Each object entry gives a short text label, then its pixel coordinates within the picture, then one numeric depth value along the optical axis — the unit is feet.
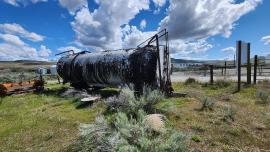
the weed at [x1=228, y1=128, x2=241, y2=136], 9.03
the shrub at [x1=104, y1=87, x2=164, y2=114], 10.62
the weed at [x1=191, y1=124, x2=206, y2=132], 9.40
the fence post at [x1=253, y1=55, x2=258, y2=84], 21.18
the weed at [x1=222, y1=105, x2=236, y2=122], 10.45
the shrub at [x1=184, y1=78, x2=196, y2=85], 23.44
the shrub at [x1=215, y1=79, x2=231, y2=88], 20.41
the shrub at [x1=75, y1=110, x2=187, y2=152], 6.30
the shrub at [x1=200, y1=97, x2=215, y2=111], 12.27
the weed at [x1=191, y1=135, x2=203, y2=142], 8.46
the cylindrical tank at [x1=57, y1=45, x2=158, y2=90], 15.55
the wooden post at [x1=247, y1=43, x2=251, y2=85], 20.06
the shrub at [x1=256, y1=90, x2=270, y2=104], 13.73
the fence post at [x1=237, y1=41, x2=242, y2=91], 18.51
